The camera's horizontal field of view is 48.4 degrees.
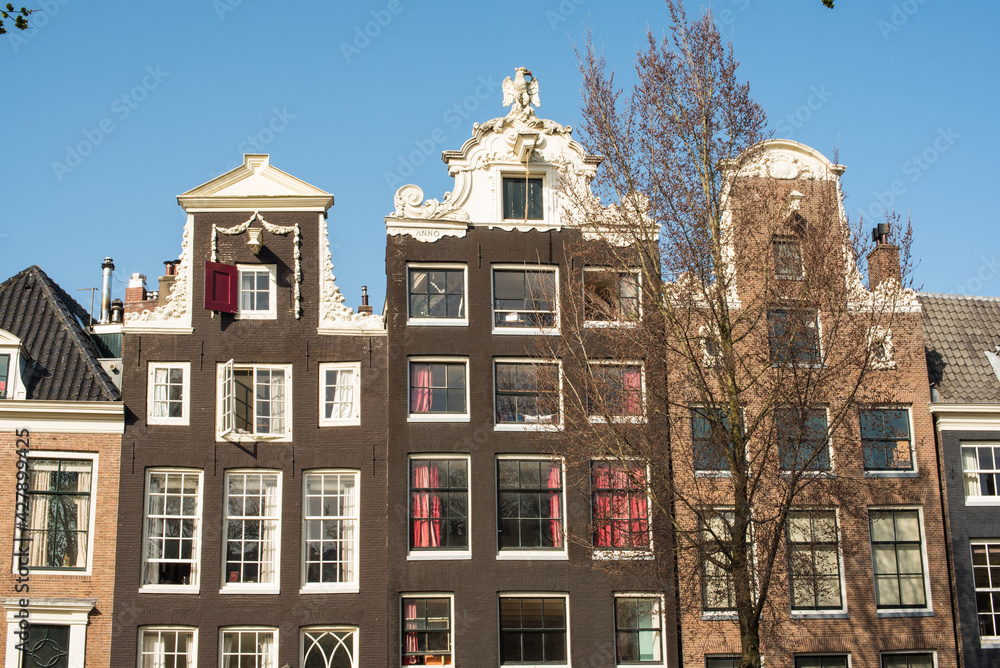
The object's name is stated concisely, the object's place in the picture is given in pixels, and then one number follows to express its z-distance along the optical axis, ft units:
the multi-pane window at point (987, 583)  81.41
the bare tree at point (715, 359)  67.62
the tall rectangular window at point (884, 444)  83.33
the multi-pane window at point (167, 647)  76.79
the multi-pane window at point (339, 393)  81.30
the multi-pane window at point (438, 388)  81.61
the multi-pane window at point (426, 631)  77.20
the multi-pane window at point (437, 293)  83.30
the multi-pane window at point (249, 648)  77.10
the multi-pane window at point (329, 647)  77.30
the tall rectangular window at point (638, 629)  78.79
